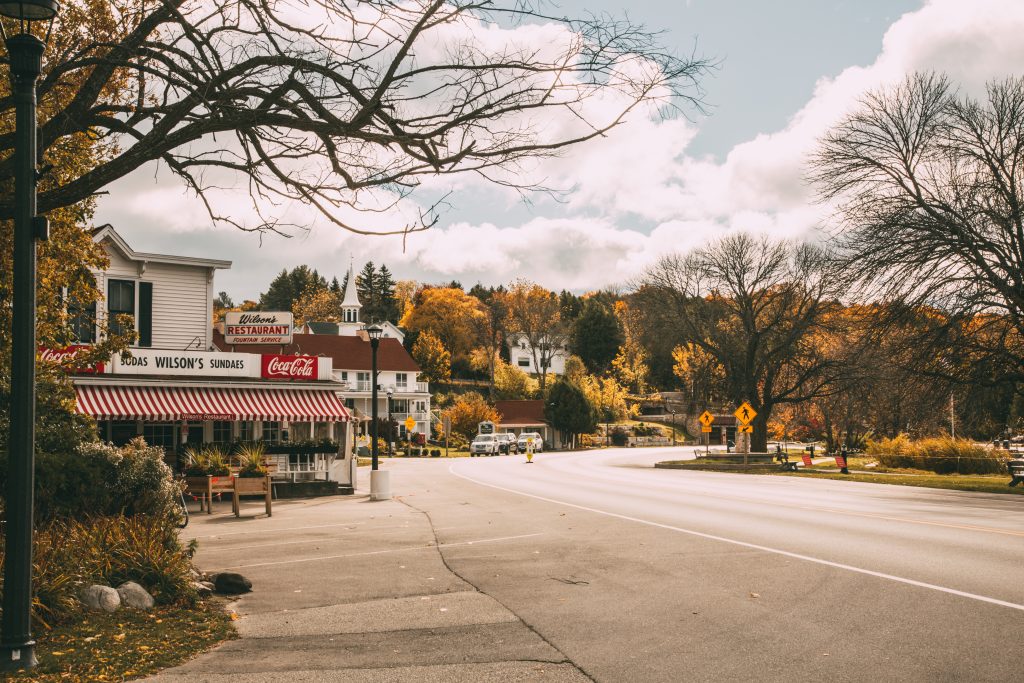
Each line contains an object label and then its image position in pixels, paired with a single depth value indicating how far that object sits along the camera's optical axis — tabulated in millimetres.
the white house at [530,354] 103812
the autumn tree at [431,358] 100812
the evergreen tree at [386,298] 137375
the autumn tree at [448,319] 109750
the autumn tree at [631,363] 110375
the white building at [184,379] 24453
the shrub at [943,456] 37156
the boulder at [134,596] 8461
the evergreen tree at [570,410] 83500
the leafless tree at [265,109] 8328
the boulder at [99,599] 8148
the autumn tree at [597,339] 113438
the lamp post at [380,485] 23422
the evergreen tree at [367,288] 139750
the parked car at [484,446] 66625
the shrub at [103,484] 10555
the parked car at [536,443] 74538
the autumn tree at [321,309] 126562
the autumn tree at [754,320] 51469
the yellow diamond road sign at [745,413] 42875
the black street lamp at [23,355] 6305
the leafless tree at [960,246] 27141
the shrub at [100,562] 7785
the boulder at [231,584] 9906
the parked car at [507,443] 70875
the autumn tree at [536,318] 100500
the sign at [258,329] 29891
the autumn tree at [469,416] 79312
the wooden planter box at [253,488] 19203
